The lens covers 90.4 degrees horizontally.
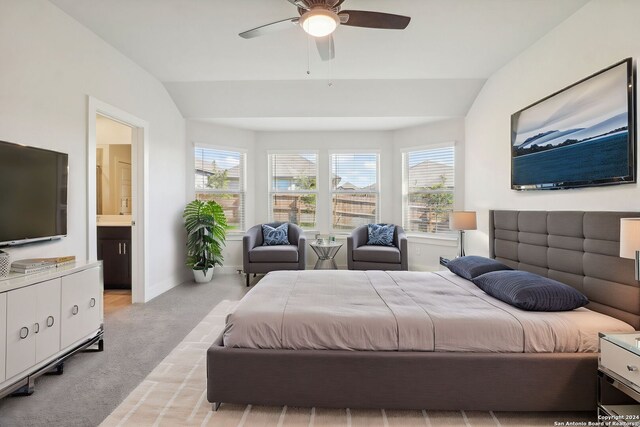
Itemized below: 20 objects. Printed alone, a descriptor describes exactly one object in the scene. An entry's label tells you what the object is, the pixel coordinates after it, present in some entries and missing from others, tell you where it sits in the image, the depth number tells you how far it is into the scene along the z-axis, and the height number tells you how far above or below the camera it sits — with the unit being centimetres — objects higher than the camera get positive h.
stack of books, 216 -35
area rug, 179 -117
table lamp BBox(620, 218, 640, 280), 163 -14
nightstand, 153 -82
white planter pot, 494 -97
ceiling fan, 213 +139
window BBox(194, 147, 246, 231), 555 +62
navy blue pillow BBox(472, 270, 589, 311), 202 -53
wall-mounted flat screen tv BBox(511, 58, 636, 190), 217 +63
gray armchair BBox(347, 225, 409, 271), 476 -65
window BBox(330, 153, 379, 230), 595 +48
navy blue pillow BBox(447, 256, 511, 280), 284 -49
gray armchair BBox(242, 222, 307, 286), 482 -67
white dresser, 187 -72
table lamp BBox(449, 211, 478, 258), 411 -9
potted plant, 491 -33
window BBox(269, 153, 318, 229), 601 +51
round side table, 518 -66
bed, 178 -91
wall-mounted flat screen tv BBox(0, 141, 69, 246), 217 +15
